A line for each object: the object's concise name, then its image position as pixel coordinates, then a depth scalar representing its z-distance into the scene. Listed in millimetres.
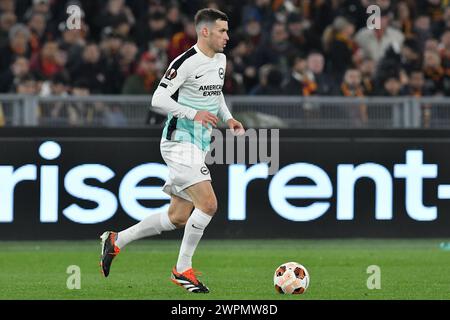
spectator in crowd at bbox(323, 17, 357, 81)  18828
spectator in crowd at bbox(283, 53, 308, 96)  17766
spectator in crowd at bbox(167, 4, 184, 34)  19500
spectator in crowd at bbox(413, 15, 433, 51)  20109
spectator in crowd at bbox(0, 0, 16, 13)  18906
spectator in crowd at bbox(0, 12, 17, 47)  18516
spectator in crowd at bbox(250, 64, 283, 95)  17641
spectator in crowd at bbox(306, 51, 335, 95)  18109
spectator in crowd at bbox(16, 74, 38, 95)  17094
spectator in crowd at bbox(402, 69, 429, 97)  18391
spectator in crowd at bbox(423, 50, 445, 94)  18641
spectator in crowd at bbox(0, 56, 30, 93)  17266
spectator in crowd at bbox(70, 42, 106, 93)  17781
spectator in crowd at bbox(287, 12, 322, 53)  19375
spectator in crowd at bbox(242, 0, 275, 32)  20000
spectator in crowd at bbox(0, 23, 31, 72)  17906
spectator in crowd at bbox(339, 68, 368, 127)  17922
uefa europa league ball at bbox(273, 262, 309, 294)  10797
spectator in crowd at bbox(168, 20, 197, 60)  18531
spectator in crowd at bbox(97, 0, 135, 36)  18938
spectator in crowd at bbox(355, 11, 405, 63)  19438
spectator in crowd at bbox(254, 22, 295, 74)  18781
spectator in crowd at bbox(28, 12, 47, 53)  18469
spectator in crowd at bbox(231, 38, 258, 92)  18500
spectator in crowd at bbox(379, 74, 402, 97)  18000
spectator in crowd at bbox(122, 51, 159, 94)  17697
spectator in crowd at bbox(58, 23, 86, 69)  18281
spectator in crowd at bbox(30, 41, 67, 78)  17875
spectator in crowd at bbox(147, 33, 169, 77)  18234
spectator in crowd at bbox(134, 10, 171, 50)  19047
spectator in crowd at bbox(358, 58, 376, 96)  18109
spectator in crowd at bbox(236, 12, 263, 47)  19312
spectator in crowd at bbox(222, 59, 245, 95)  17844
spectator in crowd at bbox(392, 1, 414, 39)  20344
